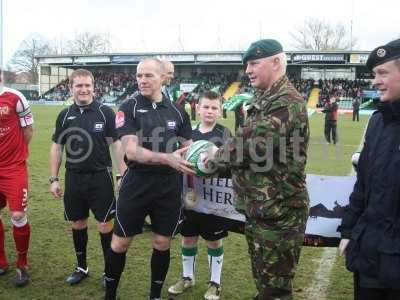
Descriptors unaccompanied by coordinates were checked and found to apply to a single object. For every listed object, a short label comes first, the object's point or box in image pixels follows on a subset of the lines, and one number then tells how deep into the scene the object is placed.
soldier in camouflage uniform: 2.86
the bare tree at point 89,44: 88.81
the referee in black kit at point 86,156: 4.75
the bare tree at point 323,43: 77.56
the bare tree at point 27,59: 83.81
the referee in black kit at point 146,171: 3.96
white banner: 4.32
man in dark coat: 2.56
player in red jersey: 4.82
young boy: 4.58
